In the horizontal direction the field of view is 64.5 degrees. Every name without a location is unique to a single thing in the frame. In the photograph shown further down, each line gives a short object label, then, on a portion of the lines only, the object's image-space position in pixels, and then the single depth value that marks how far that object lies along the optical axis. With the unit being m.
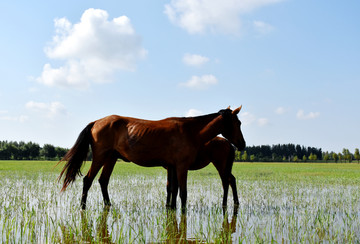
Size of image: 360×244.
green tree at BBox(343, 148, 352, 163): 114.12
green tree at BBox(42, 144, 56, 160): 110.69
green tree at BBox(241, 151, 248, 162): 128.38
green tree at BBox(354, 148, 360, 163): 106.99
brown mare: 6.97
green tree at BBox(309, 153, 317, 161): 133.00
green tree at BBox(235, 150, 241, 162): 125.16
